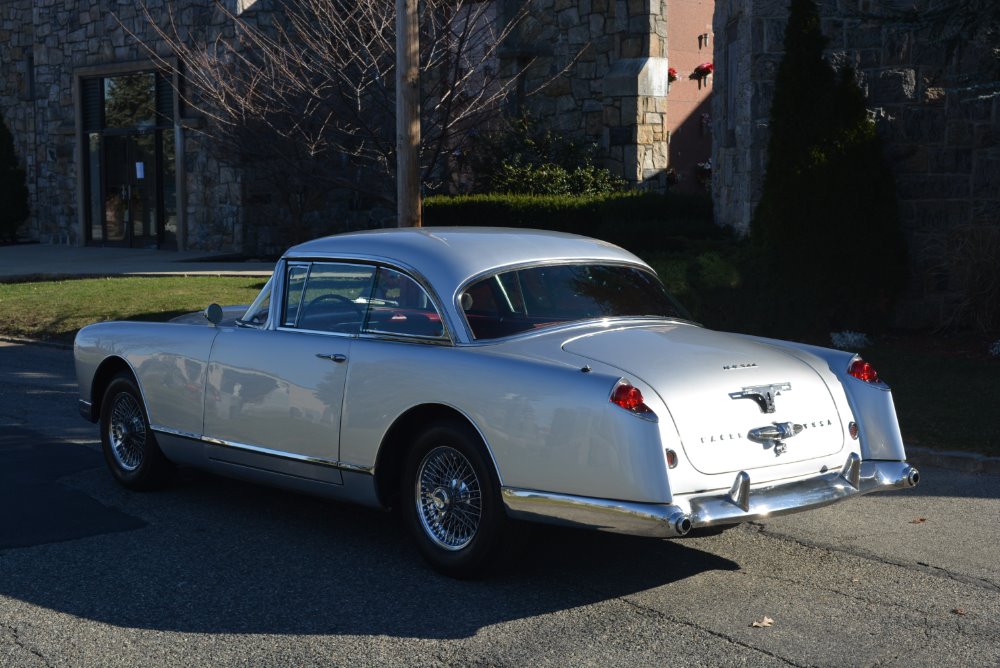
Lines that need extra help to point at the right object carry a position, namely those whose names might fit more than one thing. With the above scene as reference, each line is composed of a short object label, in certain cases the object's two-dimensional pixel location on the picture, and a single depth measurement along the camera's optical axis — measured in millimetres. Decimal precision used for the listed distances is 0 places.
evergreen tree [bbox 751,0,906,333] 13000
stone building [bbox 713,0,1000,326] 13422
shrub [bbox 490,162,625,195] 21328
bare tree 16609
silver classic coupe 5094
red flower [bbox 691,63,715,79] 24875
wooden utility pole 12227
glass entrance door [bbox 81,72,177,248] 27062
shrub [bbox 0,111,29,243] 30953
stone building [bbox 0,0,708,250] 22203
